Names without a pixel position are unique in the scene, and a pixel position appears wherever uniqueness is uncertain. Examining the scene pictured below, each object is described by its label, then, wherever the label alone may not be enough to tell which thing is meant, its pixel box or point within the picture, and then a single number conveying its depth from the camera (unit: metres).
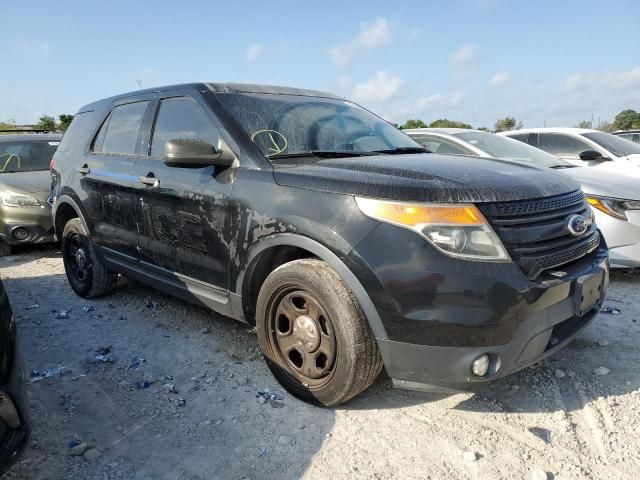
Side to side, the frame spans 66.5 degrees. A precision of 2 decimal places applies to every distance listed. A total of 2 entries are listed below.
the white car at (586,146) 6.33
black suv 2.12
